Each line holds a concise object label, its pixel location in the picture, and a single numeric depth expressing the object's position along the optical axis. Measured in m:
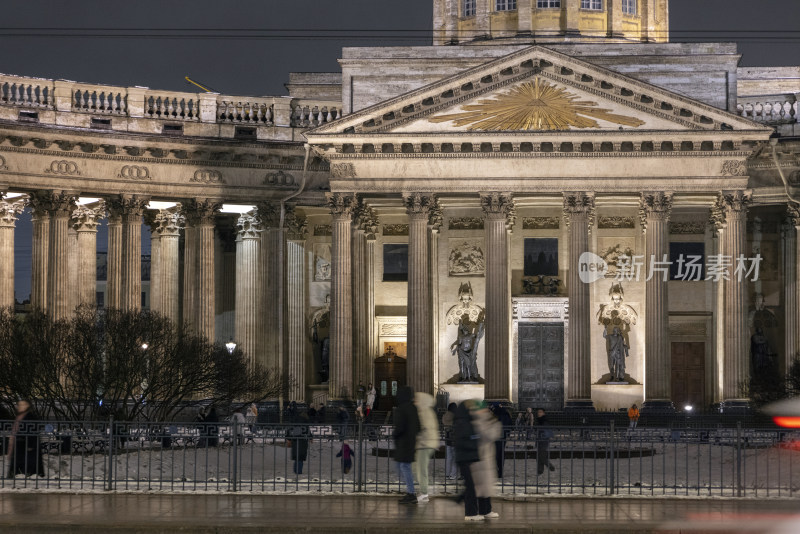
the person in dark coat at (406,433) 25.27
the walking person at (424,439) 25.83
